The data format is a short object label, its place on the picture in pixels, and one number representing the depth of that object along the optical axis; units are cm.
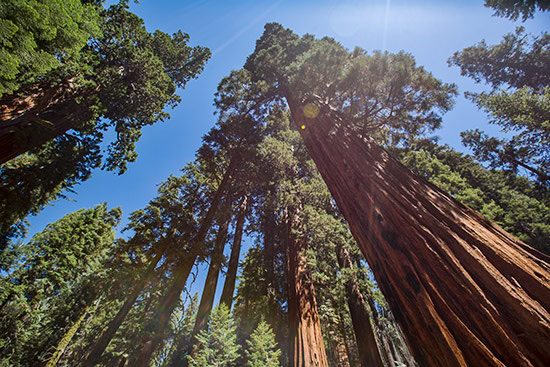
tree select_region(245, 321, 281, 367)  393
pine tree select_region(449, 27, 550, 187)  777
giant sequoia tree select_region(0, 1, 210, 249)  704
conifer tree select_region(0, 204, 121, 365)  1101
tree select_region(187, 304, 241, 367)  407
